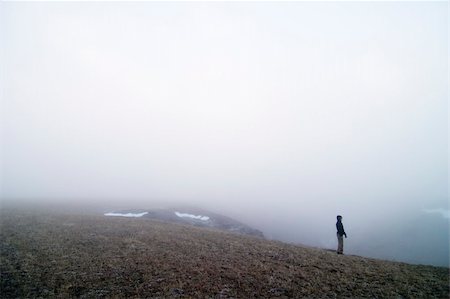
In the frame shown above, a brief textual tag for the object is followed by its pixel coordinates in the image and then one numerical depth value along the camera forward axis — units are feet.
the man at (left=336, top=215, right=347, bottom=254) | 83.66
